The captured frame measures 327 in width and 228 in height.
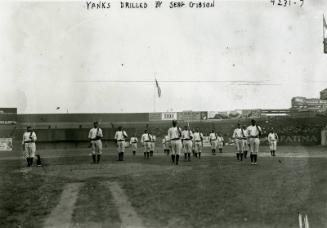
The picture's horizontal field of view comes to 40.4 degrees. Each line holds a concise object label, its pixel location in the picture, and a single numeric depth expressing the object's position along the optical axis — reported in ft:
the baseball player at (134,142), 101.07
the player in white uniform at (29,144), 67.05
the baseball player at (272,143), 85.94
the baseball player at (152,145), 91.58
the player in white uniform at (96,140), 69.51
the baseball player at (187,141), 73.63
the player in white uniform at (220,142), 104.38
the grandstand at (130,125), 138.72
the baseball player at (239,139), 76.79
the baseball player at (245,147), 77.82
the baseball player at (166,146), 97.60
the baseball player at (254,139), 63.93
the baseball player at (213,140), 96.74
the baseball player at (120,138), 77.30
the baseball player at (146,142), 87.20
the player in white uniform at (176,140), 65.21
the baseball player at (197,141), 85.71
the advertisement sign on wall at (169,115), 165.78
